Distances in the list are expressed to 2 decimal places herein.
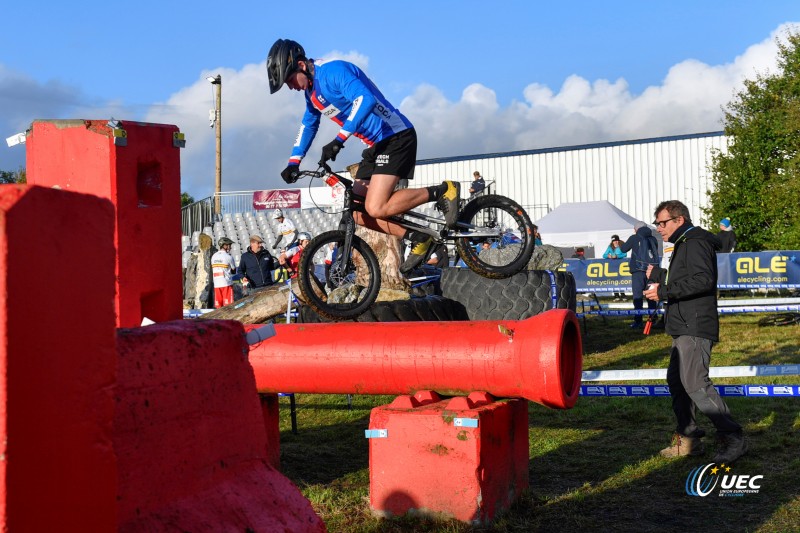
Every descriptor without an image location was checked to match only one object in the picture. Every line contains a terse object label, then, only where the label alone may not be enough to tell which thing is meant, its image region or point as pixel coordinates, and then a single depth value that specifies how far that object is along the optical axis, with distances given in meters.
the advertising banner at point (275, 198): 33.66
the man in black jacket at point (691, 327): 6.46
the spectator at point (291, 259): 12.74
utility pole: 34.25
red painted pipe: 5.05
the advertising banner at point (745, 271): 17.98
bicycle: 6.83
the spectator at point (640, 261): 15.54
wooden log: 11.16
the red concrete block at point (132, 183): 3.82
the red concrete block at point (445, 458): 5.17
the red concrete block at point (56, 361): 1.82
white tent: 27.02
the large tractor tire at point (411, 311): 8.88
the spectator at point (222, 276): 15.34
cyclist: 6.22
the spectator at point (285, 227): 14.22
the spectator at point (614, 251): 21.10
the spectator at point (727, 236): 17.34
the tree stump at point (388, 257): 12.31
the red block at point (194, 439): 2.43
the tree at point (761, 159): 33.99
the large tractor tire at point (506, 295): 11.39
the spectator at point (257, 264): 15.40
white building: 40.31
